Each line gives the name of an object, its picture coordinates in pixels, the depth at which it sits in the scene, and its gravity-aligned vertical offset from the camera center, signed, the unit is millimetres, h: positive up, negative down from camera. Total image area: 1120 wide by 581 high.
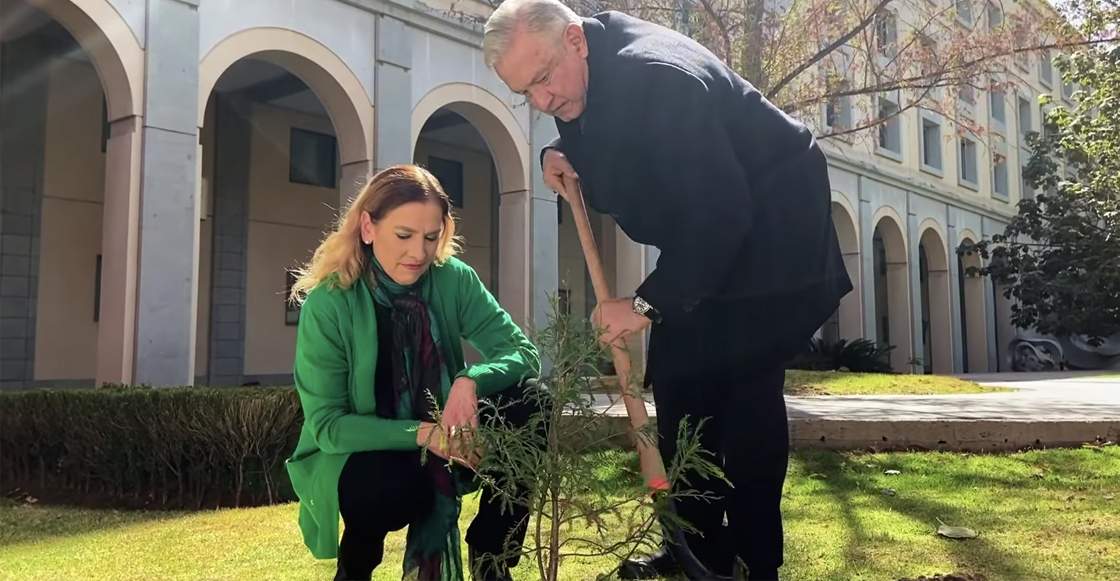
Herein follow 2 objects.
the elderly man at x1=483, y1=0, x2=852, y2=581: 2186 +370
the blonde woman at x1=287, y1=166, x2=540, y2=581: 2346 -119
